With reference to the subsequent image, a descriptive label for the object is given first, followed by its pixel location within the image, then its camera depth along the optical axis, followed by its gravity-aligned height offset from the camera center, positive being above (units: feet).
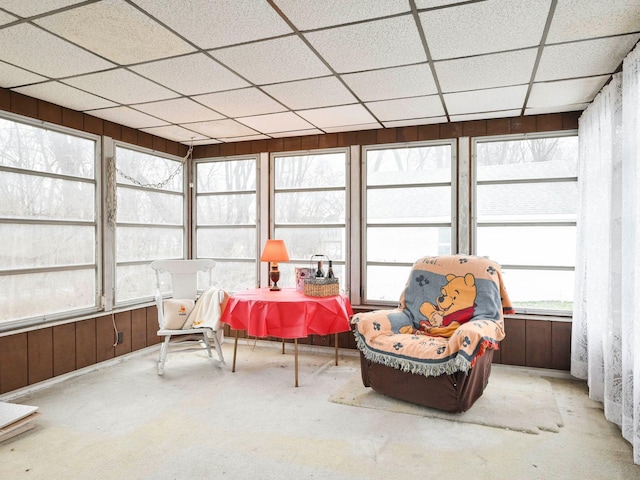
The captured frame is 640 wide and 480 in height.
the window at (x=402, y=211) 14.80 +0.89
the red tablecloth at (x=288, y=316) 11.78 -2.28
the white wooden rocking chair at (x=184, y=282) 13.41 -1.63
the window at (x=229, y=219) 17.42 +0.69
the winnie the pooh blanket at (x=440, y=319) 9.70 -2.21
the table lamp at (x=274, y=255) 14.16 -0.65
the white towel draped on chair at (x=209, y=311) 13.39 -2.44
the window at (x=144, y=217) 14.97 +0.69
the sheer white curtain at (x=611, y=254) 8.45 -0.42
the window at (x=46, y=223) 11.41 +0.34
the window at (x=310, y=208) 16.07 +1.09
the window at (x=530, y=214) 13.57 +0.73
